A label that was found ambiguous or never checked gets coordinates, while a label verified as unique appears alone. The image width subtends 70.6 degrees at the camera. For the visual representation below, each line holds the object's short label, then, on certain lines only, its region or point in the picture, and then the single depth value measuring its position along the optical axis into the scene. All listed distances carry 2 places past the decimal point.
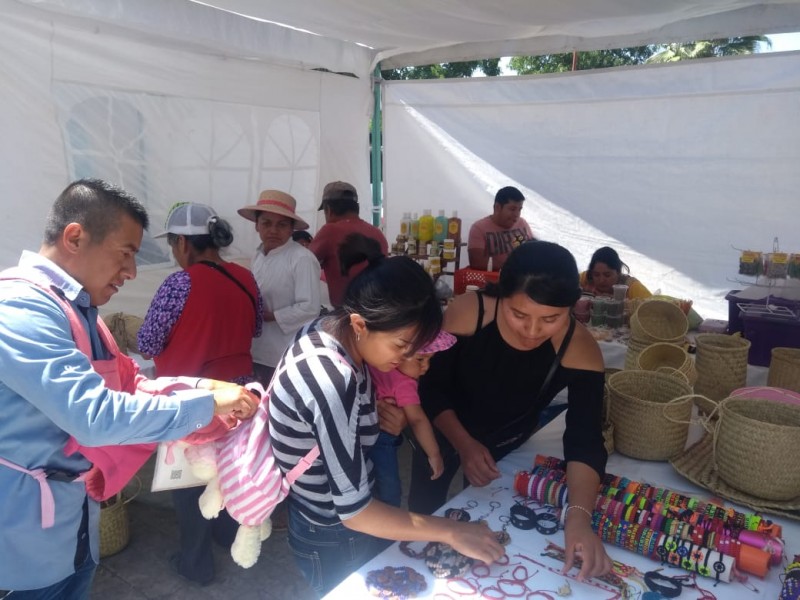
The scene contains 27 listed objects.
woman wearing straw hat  2.90
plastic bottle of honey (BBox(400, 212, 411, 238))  4.88
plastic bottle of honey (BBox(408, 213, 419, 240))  4.80
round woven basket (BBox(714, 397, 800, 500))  1.42
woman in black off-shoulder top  1.46
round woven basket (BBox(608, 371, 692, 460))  1.67
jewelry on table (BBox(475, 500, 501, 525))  1.41
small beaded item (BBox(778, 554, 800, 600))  1.09
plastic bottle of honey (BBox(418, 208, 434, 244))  4.74
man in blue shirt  1.06
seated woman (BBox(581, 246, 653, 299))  4.07
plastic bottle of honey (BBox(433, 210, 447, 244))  4.71
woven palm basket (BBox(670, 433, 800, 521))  1.44
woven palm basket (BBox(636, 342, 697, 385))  2.29
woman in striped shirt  1.10
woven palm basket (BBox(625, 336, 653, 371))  2.53
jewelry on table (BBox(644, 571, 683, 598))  1.14
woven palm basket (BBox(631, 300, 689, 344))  2.61
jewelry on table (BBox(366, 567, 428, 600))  1.12
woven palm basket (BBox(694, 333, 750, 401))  2.13
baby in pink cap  1.53
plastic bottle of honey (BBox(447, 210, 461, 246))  4.61
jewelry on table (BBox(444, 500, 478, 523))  1.40
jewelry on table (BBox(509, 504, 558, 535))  1.36
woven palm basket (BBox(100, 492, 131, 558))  2.54
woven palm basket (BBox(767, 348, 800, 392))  2.18
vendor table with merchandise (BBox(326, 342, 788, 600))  1.14
